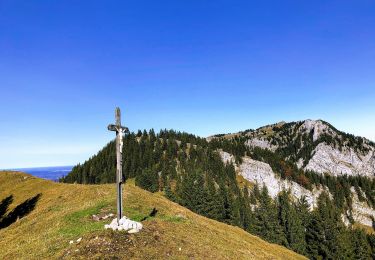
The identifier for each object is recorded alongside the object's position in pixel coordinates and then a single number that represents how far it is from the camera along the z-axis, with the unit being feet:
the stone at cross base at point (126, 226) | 63.62
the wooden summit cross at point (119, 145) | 68.64
